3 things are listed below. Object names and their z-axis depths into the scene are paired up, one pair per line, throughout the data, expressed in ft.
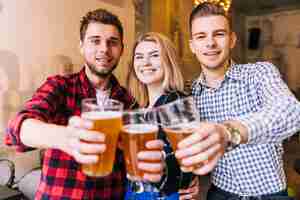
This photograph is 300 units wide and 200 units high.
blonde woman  4.13
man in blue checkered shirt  3.58
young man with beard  2.44
